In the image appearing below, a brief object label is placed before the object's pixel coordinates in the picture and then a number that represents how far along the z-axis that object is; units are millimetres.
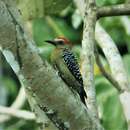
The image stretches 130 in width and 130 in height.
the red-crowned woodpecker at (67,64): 4980
